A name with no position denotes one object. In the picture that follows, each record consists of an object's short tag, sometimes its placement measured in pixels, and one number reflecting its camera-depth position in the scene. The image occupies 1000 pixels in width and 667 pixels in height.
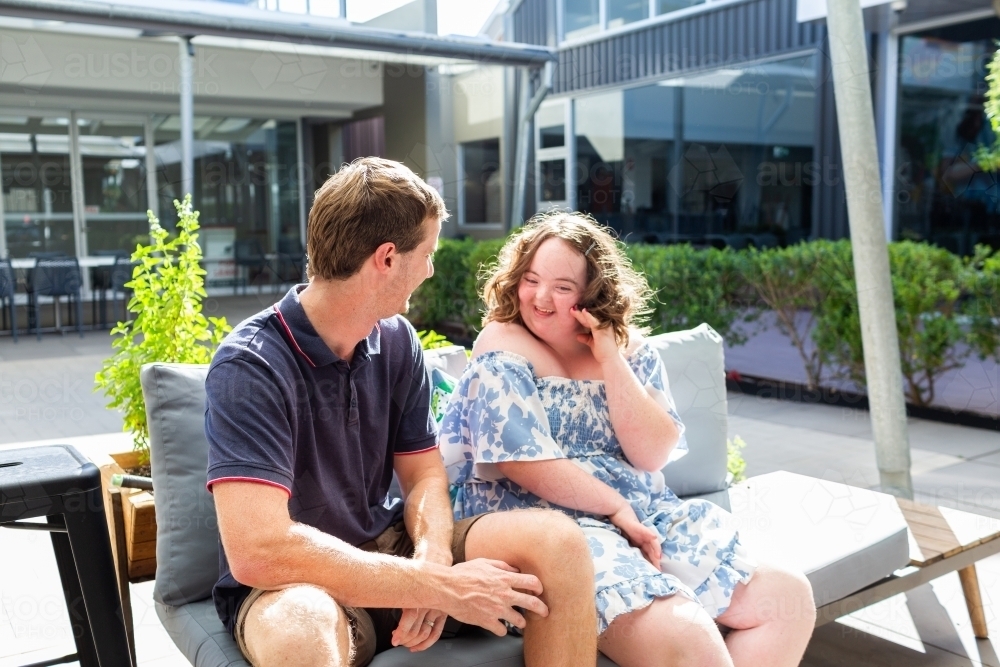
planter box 2.30
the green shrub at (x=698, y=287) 6.40
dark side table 1.62
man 1.54
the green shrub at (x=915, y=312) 5.28
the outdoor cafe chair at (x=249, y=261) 13.35
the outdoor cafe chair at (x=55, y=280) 9.30
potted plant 2.83
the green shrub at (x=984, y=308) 5.06
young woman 1.79
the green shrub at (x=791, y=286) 5.91
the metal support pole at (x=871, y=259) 3.57
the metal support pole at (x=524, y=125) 9.88
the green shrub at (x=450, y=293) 8.49
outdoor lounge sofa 1.81
